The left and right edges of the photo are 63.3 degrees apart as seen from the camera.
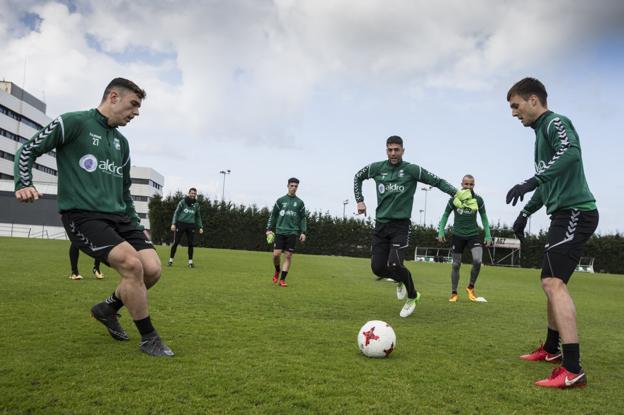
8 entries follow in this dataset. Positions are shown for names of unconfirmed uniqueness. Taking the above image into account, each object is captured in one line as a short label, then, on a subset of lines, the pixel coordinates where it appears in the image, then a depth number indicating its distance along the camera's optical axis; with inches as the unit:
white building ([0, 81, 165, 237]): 2420.0
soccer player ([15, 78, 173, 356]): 172.4
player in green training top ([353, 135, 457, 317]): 299.9
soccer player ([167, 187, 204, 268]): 655.1
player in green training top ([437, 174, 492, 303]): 410.6
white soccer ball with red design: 183.2
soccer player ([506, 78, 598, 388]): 162.7
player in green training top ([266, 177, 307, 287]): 495.2
